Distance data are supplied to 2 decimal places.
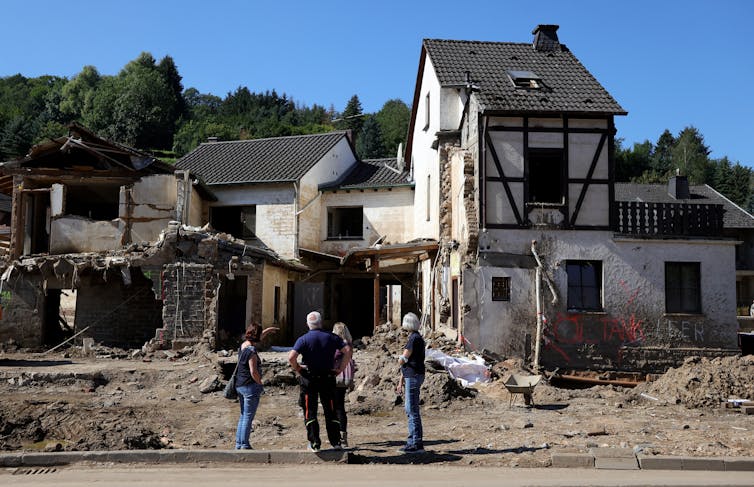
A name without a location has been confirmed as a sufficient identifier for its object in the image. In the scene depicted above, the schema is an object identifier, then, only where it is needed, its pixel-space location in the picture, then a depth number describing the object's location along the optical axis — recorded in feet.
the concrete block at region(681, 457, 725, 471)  26.94
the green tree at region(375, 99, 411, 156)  202.69
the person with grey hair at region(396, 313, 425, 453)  28.48
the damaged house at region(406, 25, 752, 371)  58.08
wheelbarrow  40.09
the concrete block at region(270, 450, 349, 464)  26.94
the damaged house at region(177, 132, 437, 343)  85.71
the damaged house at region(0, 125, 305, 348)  63.46
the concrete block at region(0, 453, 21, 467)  26.66
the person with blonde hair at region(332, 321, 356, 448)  28.68
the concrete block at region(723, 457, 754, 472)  26.91
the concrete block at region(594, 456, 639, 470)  26.73
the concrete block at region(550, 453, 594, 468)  27.04
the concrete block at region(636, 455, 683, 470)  26.86
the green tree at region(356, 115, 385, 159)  190.80
